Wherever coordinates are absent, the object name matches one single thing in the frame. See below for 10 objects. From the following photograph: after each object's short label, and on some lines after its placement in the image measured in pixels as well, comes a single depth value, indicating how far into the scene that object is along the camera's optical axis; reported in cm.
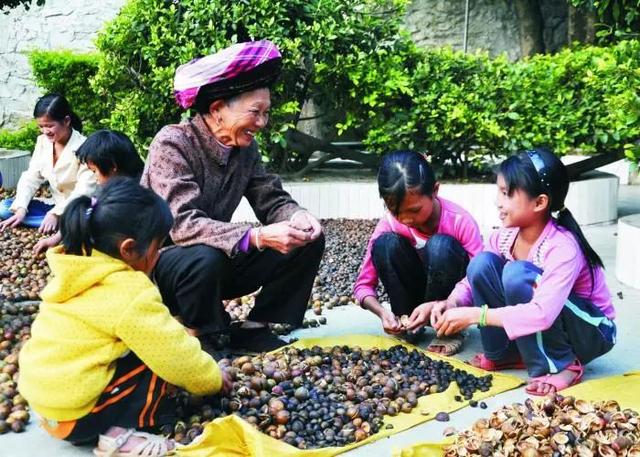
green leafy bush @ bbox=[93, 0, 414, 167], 773
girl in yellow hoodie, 291
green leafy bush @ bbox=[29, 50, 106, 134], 1032
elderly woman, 384
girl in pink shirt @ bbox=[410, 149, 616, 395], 358
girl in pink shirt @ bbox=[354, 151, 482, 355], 397
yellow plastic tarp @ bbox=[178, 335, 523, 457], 293
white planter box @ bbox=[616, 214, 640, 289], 561
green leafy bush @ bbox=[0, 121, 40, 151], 1105
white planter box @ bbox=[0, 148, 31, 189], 930
